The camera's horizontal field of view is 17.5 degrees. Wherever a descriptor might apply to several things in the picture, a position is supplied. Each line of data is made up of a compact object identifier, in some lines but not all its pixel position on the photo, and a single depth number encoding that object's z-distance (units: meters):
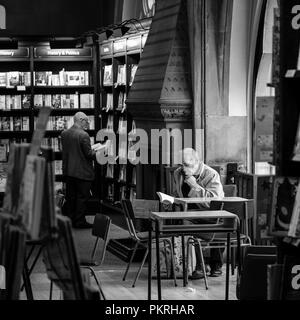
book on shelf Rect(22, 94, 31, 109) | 16.38
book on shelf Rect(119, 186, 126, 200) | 15.02
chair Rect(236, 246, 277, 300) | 6.05
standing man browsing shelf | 13.95
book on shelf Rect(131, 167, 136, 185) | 14.54
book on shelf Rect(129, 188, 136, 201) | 14.40
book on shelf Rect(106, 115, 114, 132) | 15.68
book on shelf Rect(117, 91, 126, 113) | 14.93
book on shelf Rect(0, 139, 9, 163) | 15.99
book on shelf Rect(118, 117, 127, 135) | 14.94
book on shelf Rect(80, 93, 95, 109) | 16.53
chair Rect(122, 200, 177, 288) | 9.41
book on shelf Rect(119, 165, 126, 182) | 15.17
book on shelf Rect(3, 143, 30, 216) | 4.32
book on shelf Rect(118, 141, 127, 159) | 14.88
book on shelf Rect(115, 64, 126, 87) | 14.77
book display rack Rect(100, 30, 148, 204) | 14.50
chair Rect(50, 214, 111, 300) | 7.89
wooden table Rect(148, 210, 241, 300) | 7.78
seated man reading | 10.16
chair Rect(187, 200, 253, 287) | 9.27
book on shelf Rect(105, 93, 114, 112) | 15.58
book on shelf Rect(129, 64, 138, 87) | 14.27
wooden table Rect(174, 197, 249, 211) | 9.55
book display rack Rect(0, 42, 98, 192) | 16.30
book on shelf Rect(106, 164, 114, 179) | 15.83
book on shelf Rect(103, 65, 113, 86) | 15.52
